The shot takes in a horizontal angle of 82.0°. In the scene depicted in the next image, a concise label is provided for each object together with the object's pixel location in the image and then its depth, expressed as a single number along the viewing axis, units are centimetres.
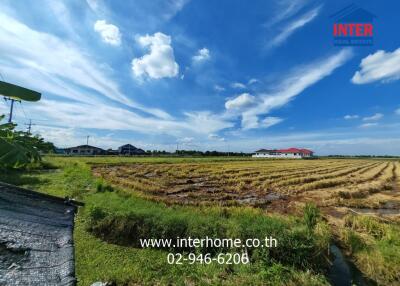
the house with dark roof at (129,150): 9571
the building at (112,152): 8929
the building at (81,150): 9012
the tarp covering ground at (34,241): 151
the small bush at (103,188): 1446
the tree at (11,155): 283
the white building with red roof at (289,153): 9868
